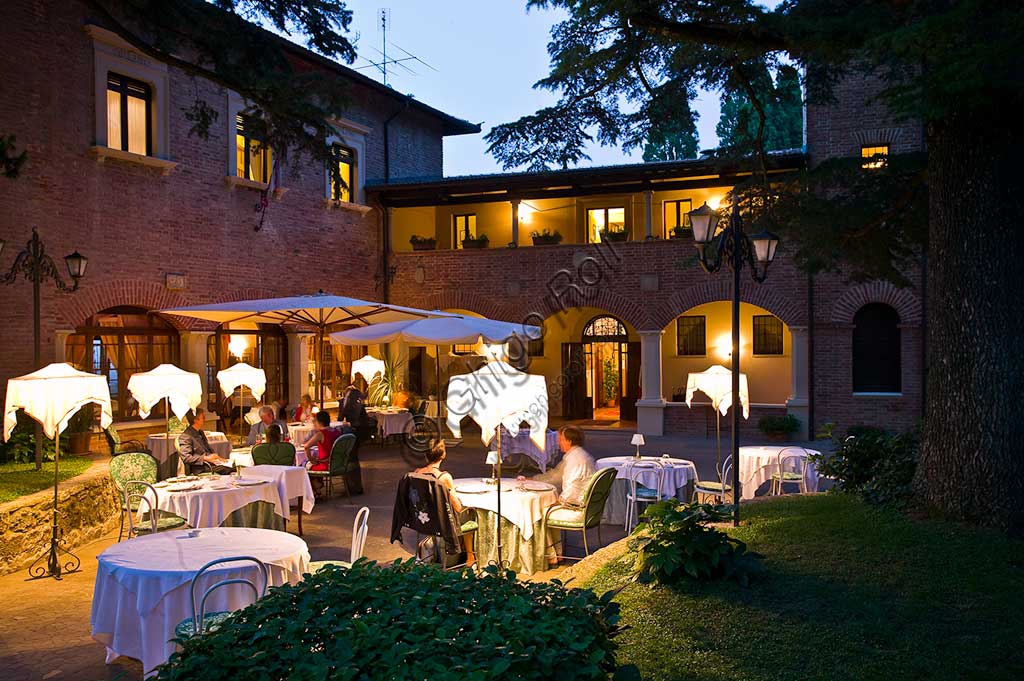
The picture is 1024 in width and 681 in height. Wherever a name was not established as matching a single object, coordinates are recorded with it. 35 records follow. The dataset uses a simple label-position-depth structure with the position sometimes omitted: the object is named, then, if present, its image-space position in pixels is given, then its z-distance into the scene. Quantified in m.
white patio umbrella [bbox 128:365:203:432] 10.98
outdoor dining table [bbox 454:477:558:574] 8.05
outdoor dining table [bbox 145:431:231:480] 12.59
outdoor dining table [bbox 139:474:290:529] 8.03
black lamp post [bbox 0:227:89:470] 10.52
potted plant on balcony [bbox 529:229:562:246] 20.31
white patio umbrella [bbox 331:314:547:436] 12.26
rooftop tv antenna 24.80
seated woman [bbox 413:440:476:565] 7.94
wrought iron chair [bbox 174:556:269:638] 4.86
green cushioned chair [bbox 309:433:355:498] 11.38
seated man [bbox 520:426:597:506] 8.71
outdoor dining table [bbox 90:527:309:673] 5.30
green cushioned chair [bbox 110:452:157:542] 8.55
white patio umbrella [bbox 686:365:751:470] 10.35
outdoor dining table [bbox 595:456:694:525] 9.84
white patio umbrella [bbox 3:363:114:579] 8.00
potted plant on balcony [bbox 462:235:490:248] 20.75
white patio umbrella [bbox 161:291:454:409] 12.05
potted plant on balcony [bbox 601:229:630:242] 19.86
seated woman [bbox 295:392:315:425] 14.27
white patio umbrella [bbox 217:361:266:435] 14.71
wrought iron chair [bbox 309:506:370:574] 6.20
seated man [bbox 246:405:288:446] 11.73
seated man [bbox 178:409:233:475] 10.07
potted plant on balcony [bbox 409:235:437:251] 21.50
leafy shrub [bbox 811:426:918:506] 7.79
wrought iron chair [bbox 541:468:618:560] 8.22
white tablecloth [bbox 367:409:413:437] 17.55
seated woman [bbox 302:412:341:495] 11.70
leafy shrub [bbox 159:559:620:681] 2.73
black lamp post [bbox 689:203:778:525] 7.68
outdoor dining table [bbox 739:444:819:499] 10.73
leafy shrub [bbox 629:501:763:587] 5.69
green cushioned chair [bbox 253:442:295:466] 9.98
